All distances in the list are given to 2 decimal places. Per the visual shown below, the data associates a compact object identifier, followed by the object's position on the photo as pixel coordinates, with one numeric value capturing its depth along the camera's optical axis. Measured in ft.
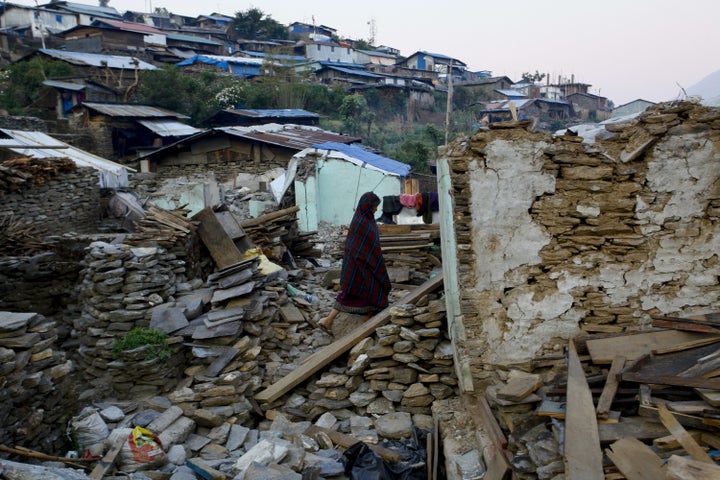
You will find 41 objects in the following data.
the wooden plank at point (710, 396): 9.74
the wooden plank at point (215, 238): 25.64
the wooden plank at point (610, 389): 11.01
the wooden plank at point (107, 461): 12.77
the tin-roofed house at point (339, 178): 49.57
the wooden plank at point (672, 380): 10.25
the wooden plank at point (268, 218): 28.48
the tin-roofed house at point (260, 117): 85.97
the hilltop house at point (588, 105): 150.54
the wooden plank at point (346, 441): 15.07
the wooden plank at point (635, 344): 13.34
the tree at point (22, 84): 77.00
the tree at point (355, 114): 105.91
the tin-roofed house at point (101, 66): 92.73
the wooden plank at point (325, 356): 18.56
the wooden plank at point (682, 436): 8.96
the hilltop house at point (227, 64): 115.55
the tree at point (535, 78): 188.85
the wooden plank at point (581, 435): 9.68
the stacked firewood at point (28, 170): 33.04
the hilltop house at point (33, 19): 123.24
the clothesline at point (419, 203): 25.75
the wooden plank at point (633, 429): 10.19
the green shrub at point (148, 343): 19.16
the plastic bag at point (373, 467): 13.94
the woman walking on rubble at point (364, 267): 20.88
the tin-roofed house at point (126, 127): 75.61
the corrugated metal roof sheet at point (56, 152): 39.23
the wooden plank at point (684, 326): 12.80
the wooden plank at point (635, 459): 9.10
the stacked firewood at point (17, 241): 27.84
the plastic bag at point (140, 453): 13.97
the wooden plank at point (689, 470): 7.84
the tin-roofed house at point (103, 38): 113.70
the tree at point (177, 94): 88.89
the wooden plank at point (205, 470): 13.85
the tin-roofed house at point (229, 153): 60.85
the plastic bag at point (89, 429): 14.87
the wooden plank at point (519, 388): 12.83
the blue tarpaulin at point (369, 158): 50.96
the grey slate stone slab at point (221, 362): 19.04
